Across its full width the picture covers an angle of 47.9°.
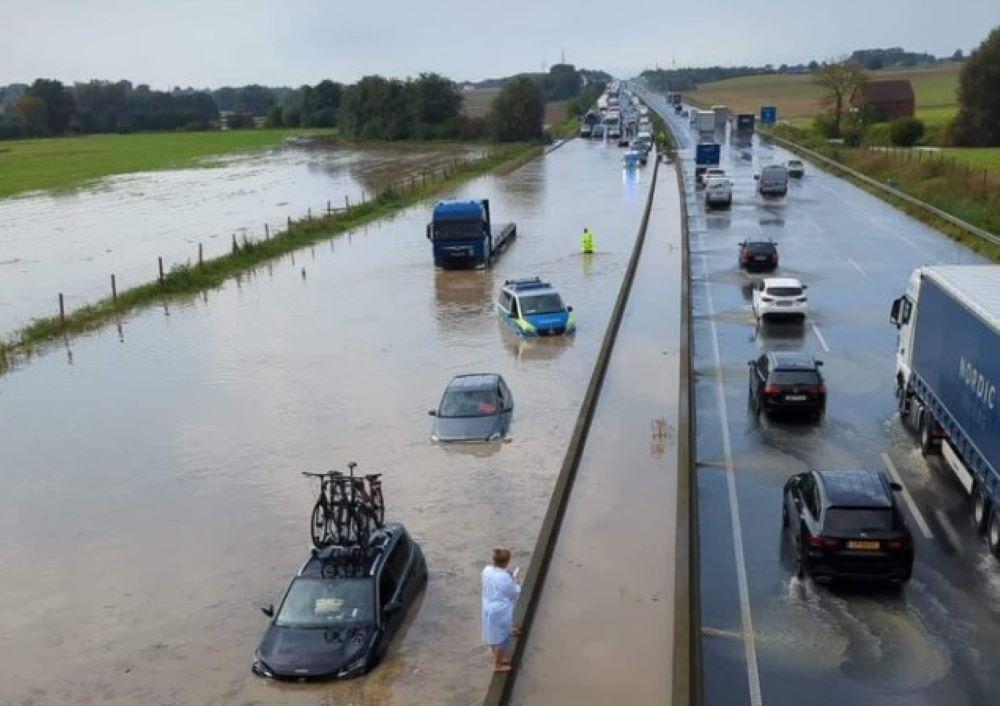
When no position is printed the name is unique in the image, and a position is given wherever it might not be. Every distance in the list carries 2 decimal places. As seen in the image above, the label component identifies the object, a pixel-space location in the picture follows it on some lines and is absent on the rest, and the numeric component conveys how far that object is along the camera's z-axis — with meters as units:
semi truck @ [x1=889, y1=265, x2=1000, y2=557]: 16.19
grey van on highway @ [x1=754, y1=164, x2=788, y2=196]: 66.69
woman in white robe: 12.40
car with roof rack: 13.34
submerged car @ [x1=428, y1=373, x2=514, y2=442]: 22.30
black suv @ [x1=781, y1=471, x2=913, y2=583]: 14.92
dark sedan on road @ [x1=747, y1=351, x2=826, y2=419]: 22.53
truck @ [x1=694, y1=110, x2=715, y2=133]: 117.19
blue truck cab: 43.94
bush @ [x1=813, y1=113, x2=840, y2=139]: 117.38
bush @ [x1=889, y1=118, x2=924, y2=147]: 103.38
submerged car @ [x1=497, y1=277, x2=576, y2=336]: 31.58
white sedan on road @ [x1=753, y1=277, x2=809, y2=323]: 32.00
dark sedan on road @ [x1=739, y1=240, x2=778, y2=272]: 41.06
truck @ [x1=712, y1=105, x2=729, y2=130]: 138.50
